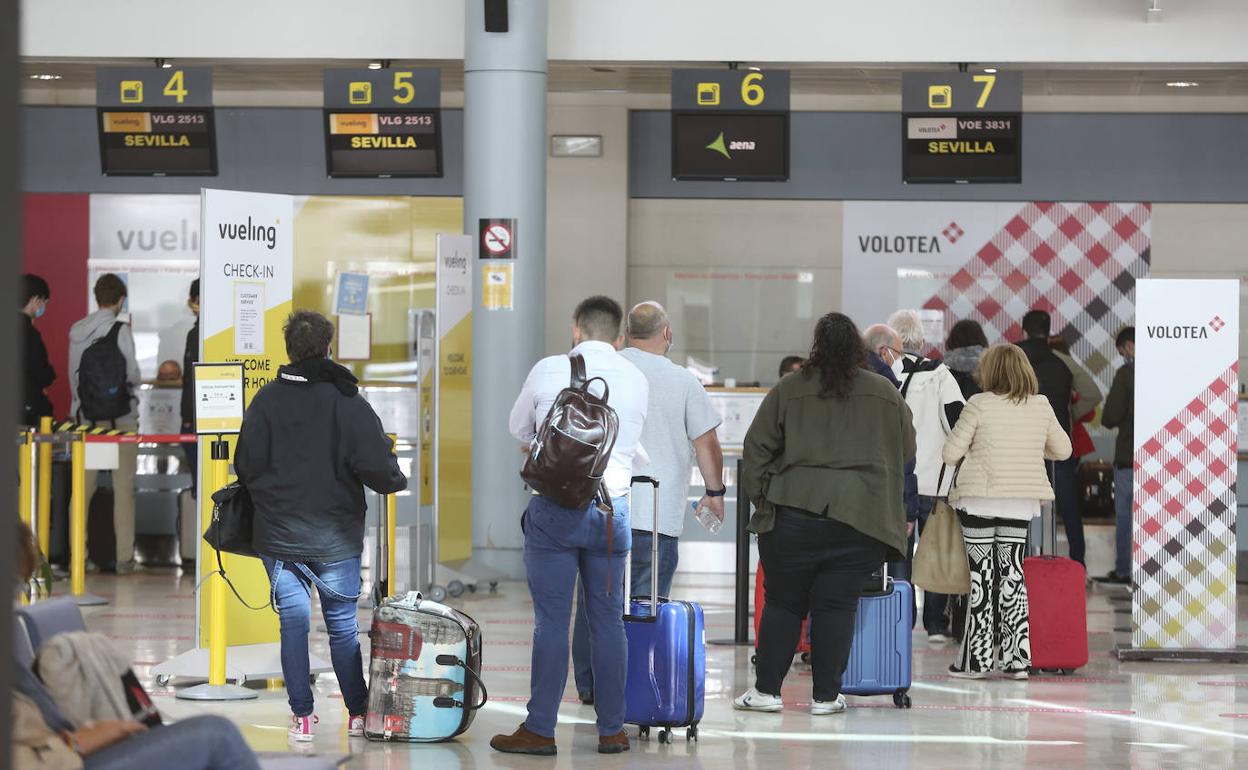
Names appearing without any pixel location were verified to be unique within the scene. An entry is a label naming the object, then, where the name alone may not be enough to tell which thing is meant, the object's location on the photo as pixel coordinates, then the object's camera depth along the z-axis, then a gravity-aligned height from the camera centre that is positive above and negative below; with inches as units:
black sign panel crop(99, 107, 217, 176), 820.6 +38.6
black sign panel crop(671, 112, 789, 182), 798.5 +37.3
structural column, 773.3 +20.5
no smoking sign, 773.3 +14.6
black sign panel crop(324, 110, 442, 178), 804.6 +38.0
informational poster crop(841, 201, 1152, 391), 985.5 +12.0
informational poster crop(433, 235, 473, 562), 711.7 -21.7
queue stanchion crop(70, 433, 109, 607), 684.1 -44.7
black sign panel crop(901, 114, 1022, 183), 794.8 +37.1
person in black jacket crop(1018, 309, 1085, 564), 735.7 -13.5
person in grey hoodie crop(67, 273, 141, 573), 794.2 -15.4
